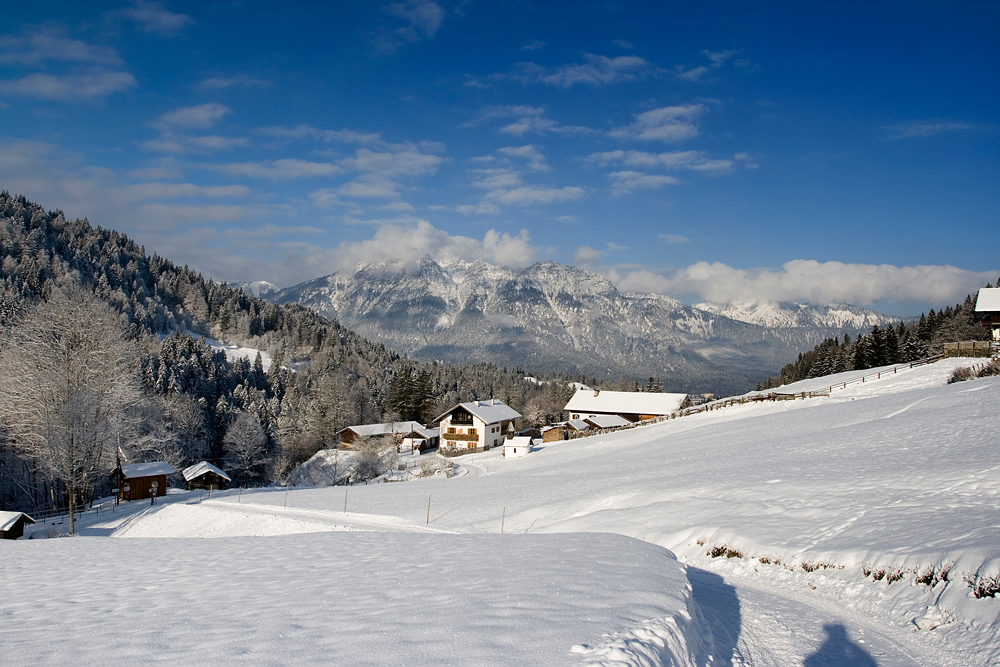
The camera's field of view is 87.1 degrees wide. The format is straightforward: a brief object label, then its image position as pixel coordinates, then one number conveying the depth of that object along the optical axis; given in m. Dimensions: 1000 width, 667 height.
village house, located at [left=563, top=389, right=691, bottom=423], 83.00
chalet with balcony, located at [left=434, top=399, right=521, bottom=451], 74.06
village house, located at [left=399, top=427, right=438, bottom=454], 76.25
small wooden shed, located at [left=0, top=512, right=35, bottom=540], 25.25
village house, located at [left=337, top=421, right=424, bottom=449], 75.75
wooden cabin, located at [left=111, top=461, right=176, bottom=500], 40.50
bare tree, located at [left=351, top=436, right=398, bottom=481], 57.69
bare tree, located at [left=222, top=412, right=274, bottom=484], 67.31
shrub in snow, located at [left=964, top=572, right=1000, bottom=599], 7.87
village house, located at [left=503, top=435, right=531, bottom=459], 58.41
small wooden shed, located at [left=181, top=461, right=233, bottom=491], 46.41
